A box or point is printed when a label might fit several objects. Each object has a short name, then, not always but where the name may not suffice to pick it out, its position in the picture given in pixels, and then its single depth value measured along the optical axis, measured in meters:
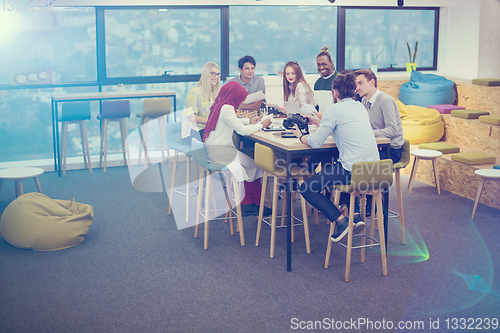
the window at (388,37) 8.45
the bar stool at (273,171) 3.82
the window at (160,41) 7.37
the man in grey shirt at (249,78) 5.75
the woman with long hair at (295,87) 5.34
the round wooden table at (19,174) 4.58
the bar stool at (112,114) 6.83
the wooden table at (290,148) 3.60
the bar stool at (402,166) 4.21
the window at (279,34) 7.91
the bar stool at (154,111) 6.92
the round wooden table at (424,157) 5.50
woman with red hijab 4.17
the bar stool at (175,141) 4.80
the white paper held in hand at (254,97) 4.57
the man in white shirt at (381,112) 4.16
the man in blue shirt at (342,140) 3.57
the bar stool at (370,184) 3.40
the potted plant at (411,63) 8.53
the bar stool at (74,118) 6.67
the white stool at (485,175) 4.65
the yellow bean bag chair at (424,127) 6.68
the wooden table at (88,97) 6.58
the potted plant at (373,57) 8.55
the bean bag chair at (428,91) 7.23
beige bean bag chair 4.03
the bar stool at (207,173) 4.14
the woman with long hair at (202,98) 5.06
